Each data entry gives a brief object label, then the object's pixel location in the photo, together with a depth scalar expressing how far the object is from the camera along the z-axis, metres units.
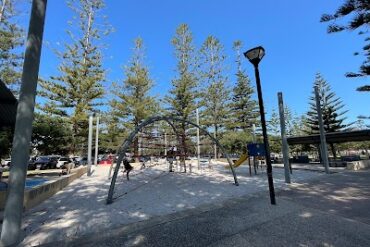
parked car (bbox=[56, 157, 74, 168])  21.94
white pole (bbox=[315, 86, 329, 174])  14.27
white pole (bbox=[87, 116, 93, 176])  14.25
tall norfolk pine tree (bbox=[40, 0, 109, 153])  27.42
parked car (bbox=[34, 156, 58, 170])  20.11
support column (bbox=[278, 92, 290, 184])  10.83
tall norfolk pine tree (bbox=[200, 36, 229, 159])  36.81
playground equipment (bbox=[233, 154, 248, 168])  15.30
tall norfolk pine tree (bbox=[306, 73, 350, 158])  38.06
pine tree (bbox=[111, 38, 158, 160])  31.50
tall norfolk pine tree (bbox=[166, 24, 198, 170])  34.31
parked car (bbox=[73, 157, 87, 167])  27.41
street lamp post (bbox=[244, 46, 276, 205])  6.35
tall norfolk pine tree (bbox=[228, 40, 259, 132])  38.39
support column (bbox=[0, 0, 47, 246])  3.73
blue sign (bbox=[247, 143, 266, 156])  13.82
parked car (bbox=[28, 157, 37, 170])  19.91
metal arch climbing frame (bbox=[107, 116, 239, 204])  6.80
